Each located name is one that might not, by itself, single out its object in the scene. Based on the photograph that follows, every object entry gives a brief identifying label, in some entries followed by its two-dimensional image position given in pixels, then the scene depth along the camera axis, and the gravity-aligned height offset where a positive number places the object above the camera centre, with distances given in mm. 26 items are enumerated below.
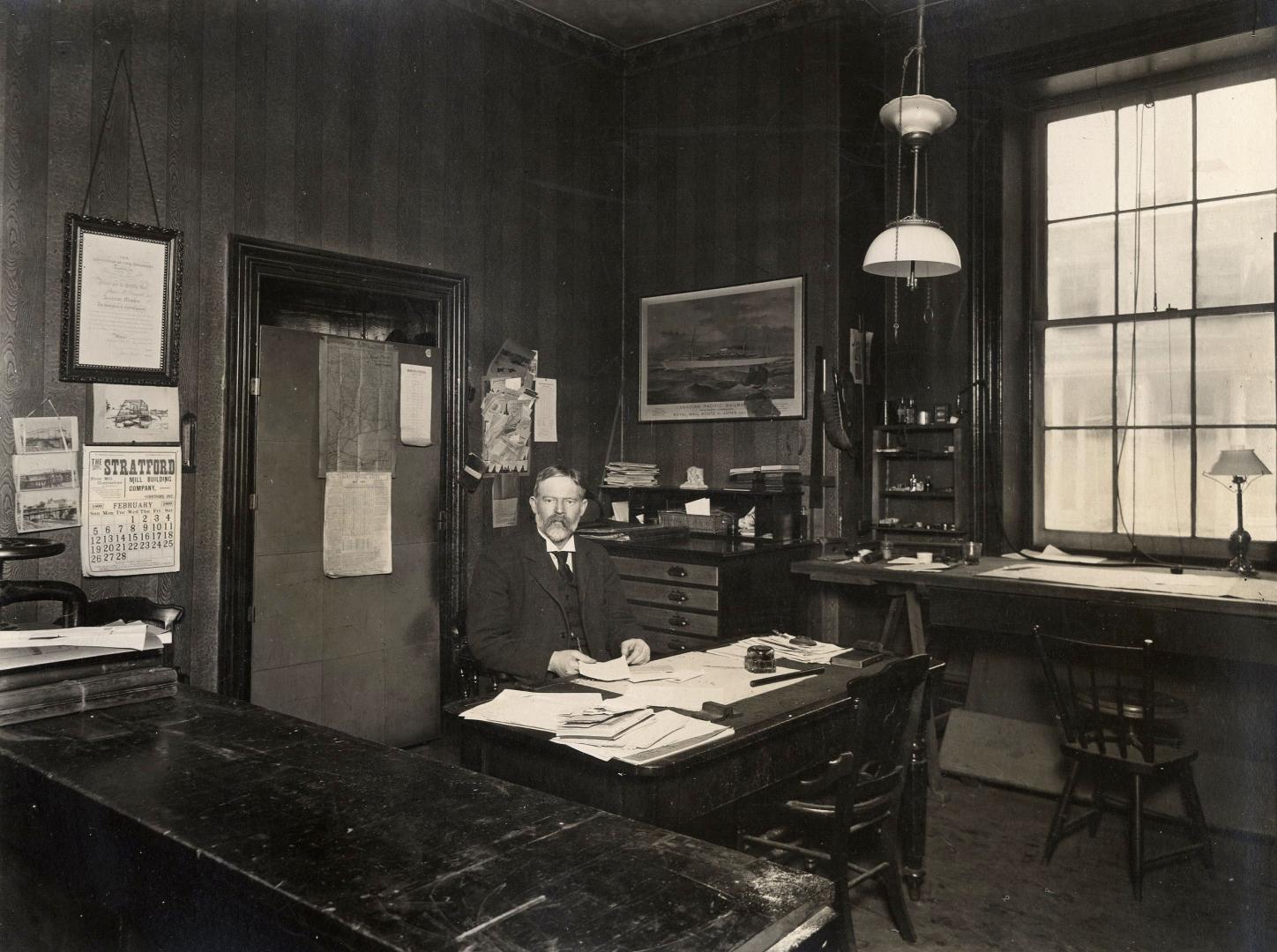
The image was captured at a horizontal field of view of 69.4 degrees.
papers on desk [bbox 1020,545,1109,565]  4512 -371
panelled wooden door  4180 -593
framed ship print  5305 +756
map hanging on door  4398 +340
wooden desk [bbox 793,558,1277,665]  3488 -532
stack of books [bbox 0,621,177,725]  1961 -453
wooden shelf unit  4934 -25
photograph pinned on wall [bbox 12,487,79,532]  3336 -144
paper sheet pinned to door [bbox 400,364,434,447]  4738 +367
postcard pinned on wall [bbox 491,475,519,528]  5168 -143
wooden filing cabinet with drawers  4602 -566
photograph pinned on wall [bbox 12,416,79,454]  3332 +133
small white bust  5562 +6
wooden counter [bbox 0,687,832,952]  1173 -556
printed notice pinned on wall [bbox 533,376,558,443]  5453 +380
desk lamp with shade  3992 +61
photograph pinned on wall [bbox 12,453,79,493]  3326 -4
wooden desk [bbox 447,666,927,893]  2072 -695
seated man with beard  3324 -422
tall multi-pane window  4387 +886
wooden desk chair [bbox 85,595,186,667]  3111 -477
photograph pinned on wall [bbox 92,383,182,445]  3543 +226
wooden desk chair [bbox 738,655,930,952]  2517 -898
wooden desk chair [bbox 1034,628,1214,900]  3234 -984
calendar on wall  3504 -156
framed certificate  3473 +661
